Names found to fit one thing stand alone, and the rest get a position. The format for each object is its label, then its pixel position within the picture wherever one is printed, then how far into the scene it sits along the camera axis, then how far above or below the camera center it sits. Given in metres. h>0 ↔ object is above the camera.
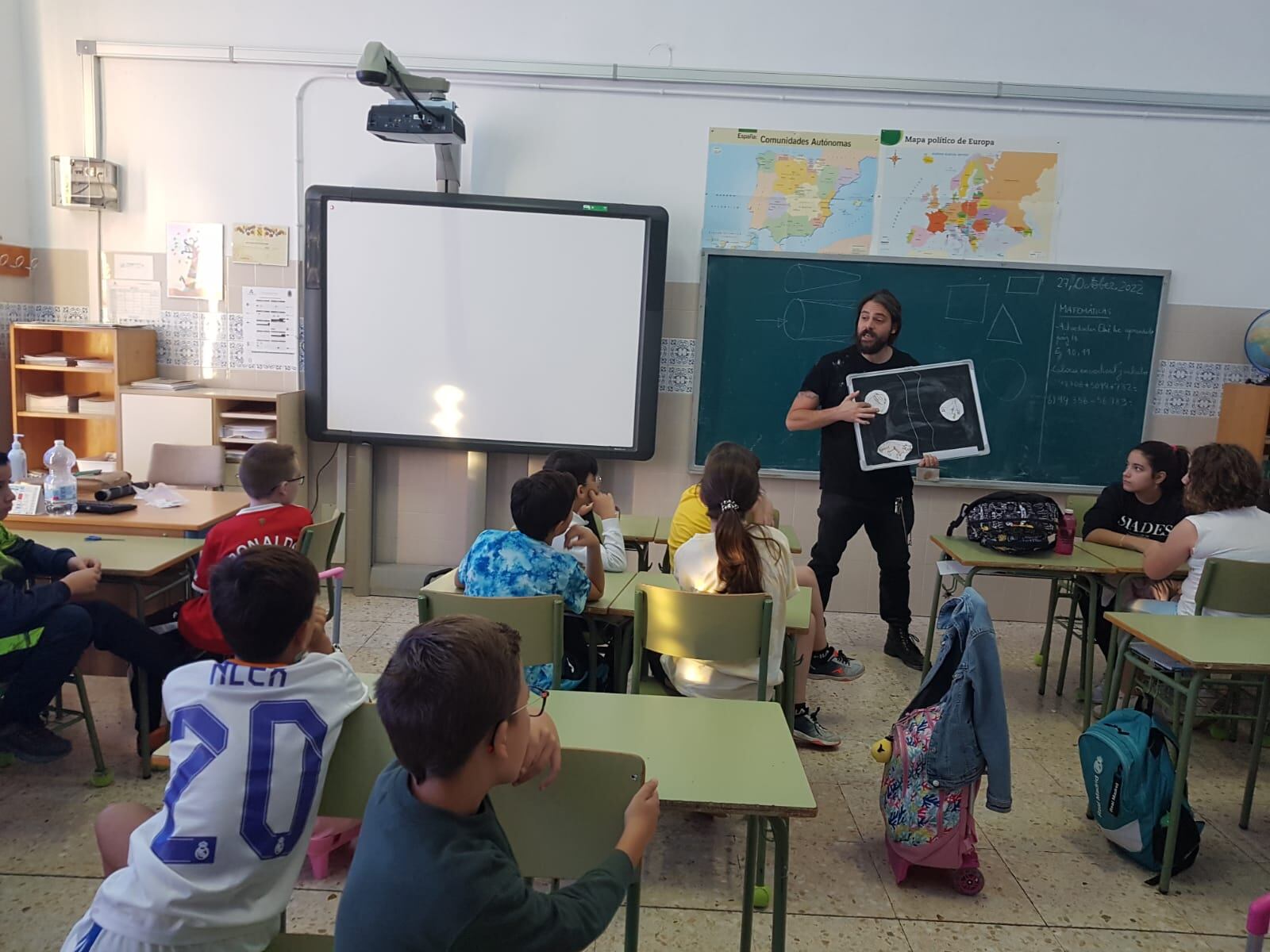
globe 4.69 +0.20
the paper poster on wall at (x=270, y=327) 5.05 -0.02
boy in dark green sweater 1.00 -0.57
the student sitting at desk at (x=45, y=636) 2.54 -0.97
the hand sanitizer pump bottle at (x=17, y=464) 3.35 -0.59
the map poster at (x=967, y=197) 4.84 +0.90
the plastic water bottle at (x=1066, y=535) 3.68 -0.67
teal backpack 2.52 -1.17
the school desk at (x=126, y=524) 3.30 -0.77
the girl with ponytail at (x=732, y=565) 2.54 -0.62
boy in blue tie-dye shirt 2.52 -0.62
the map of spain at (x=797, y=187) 4.86 +0.90
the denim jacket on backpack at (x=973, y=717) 2.23 -0.88
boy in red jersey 2.79 -0.65
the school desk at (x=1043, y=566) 3.50 -0.77
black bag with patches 3.58 -0.63
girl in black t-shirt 3.62 -0.56
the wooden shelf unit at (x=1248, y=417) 4.59 -0.19
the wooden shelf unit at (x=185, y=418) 4.68 -0.52
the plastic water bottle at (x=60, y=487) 3.39 -0.67
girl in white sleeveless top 3.04 -0.48
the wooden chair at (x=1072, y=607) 3.98 -1.08
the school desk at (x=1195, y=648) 2.34 -0.73
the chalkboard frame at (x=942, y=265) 4.86 +0.30
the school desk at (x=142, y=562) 2.84 -0.79
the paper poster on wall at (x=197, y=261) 5.01 +0.32
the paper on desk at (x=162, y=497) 3.64 -0.74
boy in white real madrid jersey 1.32 -0.73
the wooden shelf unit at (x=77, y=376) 4.77 -0.36
